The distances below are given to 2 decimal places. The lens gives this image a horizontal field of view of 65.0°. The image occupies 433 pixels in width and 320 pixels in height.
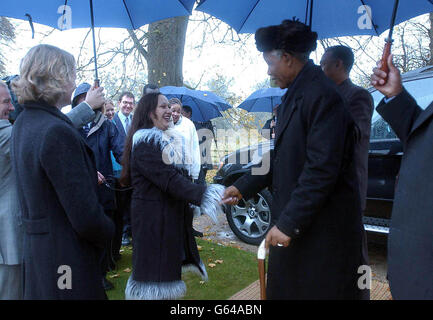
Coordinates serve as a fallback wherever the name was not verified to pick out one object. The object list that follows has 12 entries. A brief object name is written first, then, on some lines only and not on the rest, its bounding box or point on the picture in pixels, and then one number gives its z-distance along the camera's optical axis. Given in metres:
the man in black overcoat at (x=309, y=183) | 1.79
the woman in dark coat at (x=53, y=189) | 1.66
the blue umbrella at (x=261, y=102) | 8.54
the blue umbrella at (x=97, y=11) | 3.24
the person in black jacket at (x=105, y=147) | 3.91
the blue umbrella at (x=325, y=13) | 3.26
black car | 3.96
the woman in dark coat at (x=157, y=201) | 2.95
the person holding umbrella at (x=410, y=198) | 1.54
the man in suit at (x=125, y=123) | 4.76
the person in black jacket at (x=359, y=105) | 2.87
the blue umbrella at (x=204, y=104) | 7.47
